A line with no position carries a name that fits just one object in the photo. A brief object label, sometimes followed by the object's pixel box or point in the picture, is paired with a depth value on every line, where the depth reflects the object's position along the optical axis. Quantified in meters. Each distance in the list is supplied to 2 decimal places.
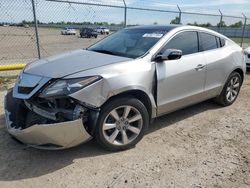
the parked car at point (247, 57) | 6.43
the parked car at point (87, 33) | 11.90
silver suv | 2.20
